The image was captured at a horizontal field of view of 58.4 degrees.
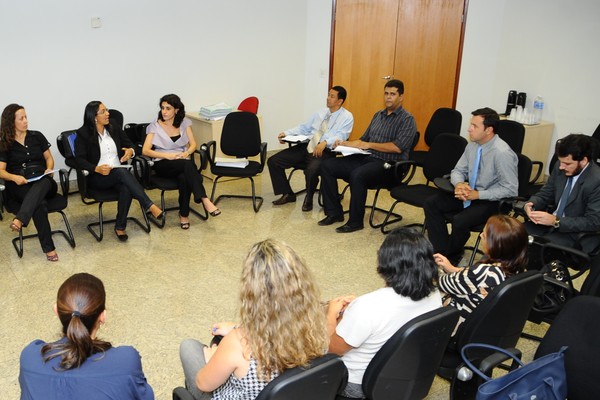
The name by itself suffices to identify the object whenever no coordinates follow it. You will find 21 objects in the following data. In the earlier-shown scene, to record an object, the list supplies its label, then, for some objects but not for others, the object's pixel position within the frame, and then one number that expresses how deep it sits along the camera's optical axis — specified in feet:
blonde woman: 5.49
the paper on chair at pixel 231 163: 16.68
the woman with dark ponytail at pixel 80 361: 5.15
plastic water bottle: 19.27
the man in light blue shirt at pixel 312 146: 17.06
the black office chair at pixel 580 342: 6.28
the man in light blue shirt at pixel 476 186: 12.60
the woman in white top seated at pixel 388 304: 6.38
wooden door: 21.11
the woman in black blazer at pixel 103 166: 14.26
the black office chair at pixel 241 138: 17.35
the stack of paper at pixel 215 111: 19.61
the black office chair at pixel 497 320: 6.88
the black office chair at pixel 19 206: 13.20
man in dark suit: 10.71
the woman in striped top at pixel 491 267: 7.82
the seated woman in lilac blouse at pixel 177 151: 15.39
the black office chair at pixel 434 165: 14.19
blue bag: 5.88
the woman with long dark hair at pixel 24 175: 12.94
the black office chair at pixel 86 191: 14.03
